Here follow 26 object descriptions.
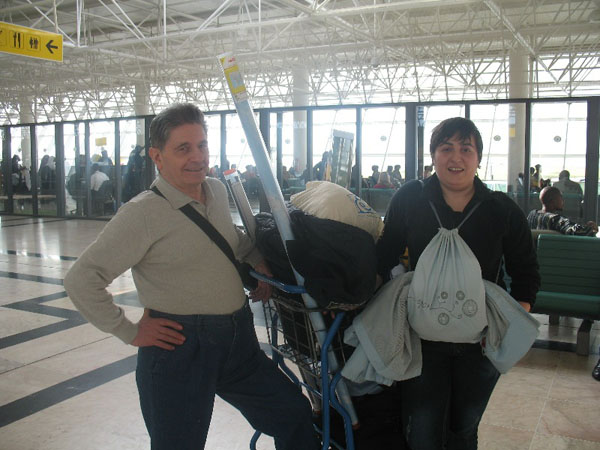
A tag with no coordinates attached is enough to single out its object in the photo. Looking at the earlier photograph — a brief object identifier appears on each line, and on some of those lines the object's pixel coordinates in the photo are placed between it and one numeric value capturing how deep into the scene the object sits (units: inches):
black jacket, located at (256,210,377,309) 66.9
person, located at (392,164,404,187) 557.2
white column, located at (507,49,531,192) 344.5
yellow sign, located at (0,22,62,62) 429.1
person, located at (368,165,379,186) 580.7
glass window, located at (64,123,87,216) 615.5
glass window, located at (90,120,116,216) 593.0
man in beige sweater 64.3
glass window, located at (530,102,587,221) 326.0
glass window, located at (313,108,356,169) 397.7
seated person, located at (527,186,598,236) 194.5
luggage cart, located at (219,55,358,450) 67.1
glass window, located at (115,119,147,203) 559.2
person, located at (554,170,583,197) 353.2
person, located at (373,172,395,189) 521.3
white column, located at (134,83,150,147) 1122.5
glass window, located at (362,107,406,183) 409.7
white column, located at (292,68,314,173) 416.5
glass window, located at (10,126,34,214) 666.8
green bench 174.6
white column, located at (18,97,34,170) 658.8
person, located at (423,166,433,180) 391.8
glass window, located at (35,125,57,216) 649.6
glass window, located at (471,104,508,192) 347.6
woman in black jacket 75.0
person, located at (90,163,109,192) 605.8
